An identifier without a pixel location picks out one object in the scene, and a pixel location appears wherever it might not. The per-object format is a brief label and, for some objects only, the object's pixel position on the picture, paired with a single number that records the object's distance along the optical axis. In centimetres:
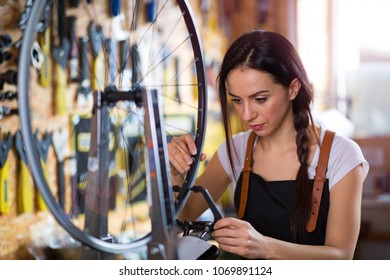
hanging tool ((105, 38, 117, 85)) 315
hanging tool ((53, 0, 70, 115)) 298
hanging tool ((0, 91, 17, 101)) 282
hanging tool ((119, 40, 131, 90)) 314
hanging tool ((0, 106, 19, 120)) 282
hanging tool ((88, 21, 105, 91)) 310
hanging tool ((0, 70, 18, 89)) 281
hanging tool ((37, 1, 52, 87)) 290
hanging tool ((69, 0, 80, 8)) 306
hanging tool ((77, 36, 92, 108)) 308
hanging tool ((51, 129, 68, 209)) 299
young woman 266
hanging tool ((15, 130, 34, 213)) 287
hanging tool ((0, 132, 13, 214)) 283
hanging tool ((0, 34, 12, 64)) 281
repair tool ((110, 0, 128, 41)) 325
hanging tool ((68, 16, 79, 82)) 302
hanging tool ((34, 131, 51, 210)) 292
